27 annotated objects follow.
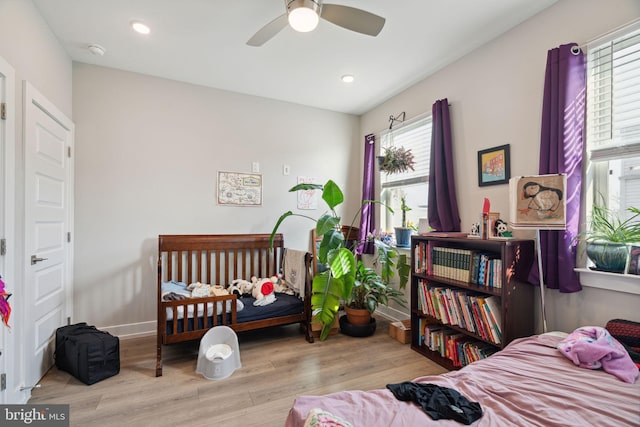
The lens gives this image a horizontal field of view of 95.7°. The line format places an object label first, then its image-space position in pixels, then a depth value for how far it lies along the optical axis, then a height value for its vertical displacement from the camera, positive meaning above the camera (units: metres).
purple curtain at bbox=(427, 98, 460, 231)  2.65 +0.35
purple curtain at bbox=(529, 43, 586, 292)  1.82 +0.42
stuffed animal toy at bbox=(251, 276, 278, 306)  2.82 -0.79
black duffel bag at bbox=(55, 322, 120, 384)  2.09 -1.05
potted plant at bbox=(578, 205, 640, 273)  1.61 -0.13
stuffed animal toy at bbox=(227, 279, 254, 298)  3.01 -0.77
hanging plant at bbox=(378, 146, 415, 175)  3.13 +0.59
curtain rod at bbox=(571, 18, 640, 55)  1.65 +1.08
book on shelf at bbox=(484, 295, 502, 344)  1.95 -0.67
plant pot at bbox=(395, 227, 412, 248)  3.22 -0.25
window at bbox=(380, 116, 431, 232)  3.13 +0.42
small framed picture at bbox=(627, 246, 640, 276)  1.57 -0.25
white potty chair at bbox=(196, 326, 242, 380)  2.18 -1.09
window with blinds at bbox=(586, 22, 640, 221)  1.69 +0.59
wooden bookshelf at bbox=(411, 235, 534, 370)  1.95 -0.62
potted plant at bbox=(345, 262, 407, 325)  3.03 -0.87
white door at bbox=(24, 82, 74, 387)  1.95 -0.11
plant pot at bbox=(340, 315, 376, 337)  3.00 -1.20
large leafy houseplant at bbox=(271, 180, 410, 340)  2.81 -0.64
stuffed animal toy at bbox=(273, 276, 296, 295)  3.12 -0.81
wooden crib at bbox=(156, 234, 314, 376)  2.42 -0.70
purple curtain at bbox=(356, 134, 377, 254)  3.70 +0.25
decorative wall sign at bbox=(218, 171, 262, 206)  3.32 +0.30
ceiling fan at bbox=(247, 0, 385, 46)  1.63 +1.17
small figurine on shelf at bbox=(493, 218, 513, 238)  2.07 -0.10
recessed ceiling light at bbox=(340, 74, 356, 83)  3.00 +1.43
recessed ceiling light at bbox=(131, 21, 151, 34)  2.21 +1.45
